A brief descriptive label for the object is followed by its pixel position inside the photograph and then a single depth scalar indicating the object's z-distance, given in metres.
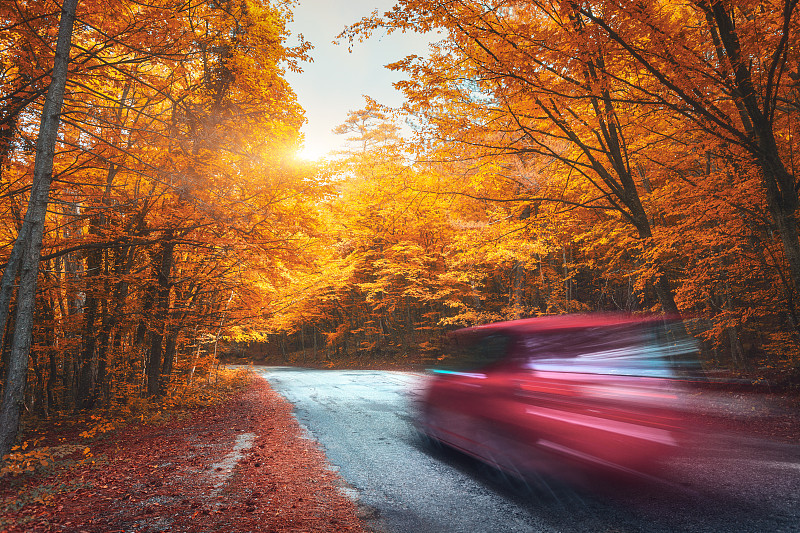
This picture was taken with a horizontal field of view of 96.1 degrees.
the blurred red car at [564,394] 3.73
